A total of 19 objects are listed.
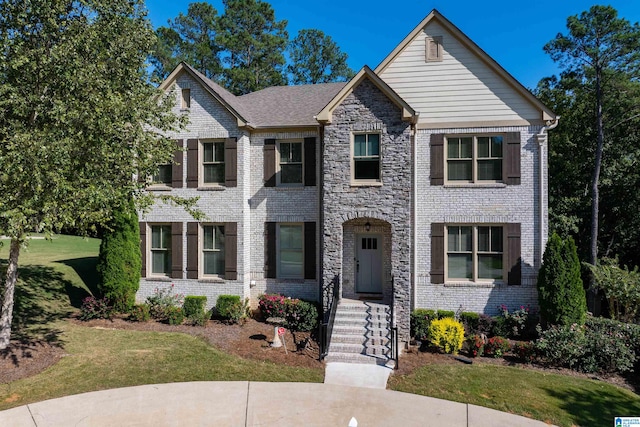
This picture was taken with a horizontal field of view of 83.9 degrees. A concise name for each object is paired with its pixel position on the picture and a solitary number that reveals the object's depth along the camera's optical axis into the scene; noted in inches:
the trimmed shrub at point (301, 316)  452.1
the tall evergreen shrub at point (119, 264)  496.4
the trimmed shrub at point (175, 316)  468.0
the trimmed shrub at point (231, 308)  474.6
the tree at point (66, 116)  296.2
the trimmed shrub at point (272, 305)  470.9
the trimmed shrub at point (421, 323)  431.8
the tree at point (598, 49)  580.7
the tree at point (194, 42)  1249.4
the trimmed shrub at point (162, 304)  491.0
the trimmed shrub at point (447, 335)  390.6
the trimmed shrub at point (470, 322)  440.8
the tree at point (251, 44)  1259.8
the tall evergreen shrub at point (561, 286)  402.3
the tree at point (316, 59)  1403.8
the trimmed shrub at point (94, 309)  476.4
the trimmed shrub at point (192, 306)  488.4
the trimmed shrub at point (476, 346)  382.6
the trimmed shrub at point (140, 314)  473.7
